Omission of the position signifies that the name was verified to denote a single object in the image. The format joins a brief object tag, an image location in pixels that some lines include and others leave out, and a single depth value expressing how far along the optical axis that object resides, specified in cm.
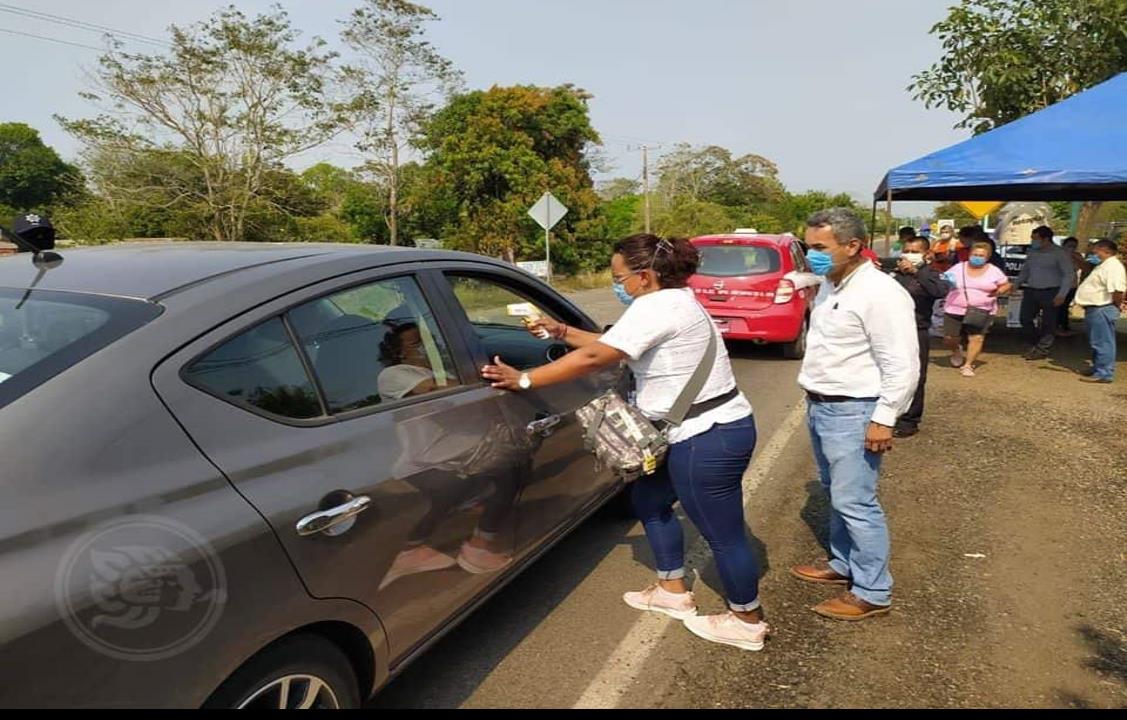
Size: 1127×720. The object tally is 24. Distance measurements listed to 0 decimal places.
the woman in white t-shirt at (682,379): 254
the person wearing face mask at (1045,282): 930
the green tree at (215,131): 2011
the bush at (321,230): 2386
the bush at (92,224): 1941
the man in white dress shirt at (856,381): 284
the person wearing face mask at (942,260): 807
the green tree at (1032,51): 1158
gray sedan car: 137
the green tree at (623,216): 2915
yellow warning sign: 1764
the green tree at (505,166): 2512
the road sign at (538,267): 2332
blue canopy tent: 818
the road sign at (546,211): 1605
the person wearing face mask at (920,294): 592
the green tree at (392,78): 2617
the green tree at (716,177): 5784
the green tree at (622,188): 5731
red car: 861
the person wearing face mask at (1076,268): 1068
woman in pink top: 812
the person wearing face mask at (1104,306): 774
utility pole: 3592
